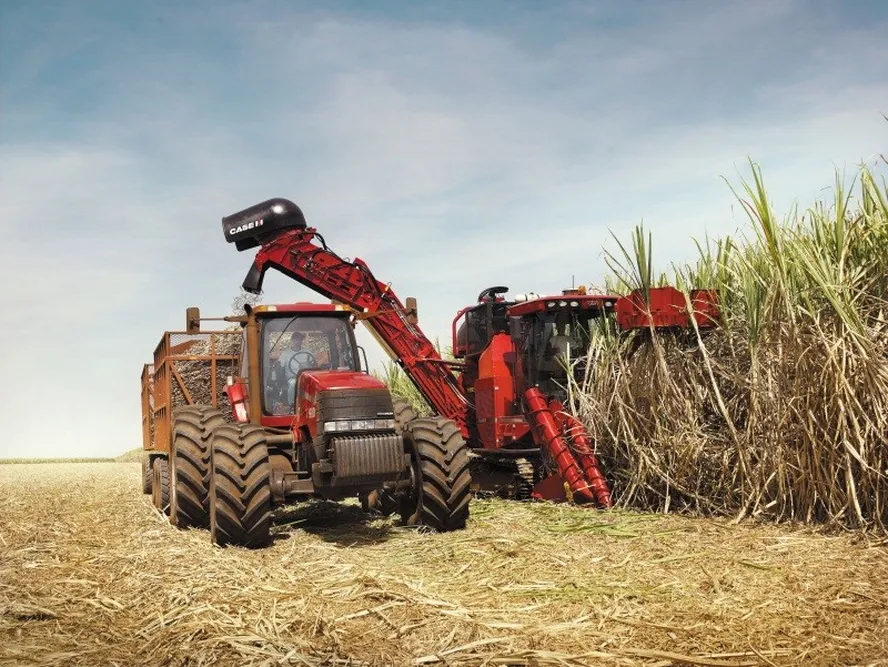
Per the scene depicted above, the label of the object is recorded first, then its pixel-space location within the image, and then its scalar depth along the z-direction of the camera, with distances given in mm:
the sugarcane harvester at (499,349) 8977
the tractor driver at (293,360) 8266
